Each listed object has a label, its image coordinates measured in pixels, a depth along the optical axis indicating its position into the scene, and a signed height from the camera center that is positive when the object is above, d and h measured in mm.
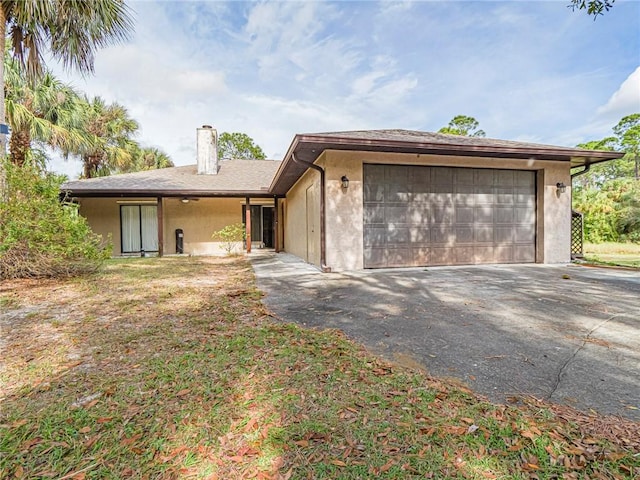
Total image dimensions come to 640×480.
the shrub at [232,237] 12109 -78
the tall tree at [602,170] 29188 +6106
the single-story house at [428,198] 6484 +797
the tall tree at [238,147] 29656 +8573
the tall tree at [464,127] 27922 +9645
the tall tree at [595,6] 3732 +2736
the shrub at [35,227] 5289 +175
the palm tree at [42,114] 8906 +3898
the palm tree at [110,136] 15094 +5098
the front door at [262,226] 13188 +370
